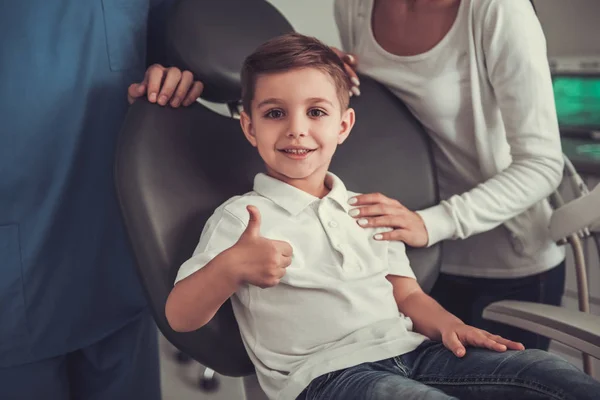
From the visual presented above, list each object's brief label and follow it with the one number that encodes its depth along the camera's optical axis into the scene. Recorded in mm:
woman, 1140
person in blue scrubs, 1097
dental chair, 1019
